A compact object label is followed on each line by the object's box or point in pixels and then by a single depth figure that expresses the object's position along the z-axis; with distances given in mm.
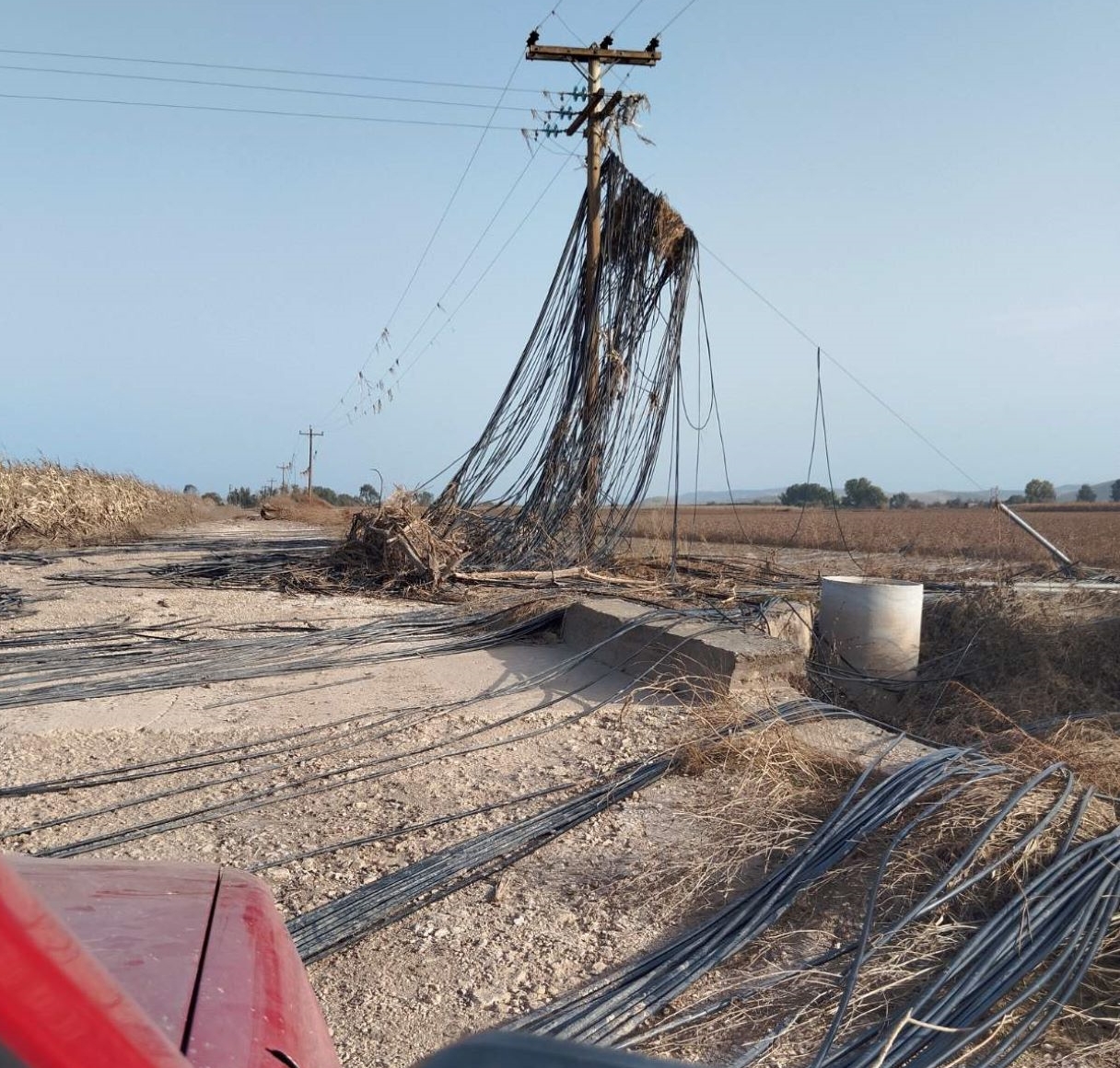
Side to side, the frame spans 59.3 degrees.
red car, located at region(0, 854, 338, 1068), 741
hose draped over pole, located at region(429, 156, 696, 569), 11117
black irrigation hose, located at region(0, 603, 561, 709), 6227
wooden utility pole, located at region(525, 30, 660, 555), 11273
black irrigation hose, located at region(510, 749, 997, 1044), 2805
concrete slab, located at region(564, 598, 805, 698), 5992
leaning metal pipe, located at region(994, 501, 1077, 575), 10141
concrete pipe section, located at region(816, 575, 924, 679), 7402
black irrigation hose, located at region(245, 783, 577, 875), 3809
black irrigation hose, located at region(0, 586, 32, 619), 8656
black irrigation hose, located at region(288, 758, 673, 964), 3293
